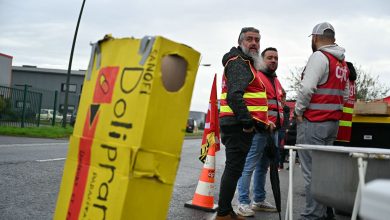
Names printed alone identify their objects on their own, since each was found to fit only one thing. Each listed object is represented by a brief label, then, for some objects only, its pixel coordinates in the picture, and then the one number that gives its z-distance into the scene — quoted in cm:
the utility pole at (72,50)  2441
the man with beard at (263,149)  523
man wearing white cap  436
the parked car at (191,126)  4478
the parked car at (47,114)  2524
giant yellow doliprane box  208
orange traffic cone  541
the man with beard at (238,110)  435
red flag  564
